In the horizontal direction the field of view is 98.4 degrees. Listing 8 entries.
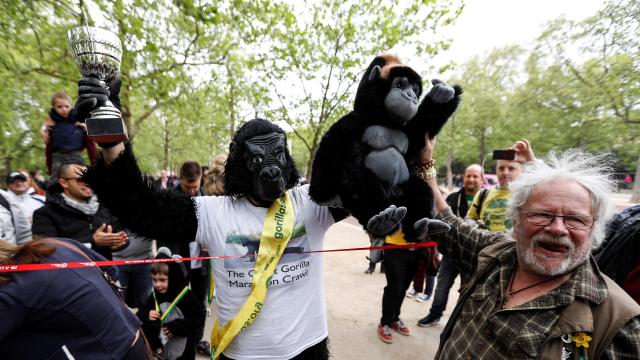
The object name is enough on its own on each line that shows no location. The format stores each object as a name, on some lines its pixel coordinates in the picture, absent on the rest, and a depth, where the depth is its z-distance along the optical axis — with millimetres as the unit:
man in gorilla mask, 1376
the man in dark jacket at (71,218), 2480
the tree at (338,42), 6715
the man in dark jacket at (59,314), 1170
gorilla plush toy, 1219
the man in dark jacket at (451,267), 3713
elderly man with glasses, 1128
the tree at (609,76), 7367
